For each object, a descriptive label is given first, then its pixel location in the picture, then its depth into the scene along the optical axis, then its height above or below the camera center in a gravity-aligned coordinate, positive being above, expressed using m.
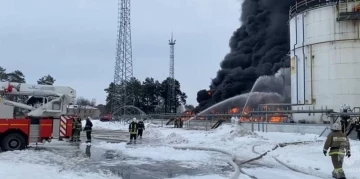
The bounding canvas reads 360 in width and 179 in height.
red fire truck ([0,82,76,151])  14.52 -0.09
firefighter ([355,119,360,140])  15.81 -0.39
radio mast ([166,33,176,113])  64.62 +4.38
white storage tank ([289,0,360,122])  20.25 +3.19
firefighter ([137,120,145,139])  20.50 -0.77
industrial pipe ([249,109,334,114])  17.68 +0.26
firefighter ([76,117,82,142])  19.55 -0.68
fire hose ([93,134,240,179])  8.88 -1.28
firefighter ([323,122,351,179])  8.56 -0.68
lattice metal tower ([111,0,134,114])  48.38 +7.43
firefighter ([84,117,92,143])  19.50 -0.72
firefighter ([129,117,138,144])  18.59 -0.75
